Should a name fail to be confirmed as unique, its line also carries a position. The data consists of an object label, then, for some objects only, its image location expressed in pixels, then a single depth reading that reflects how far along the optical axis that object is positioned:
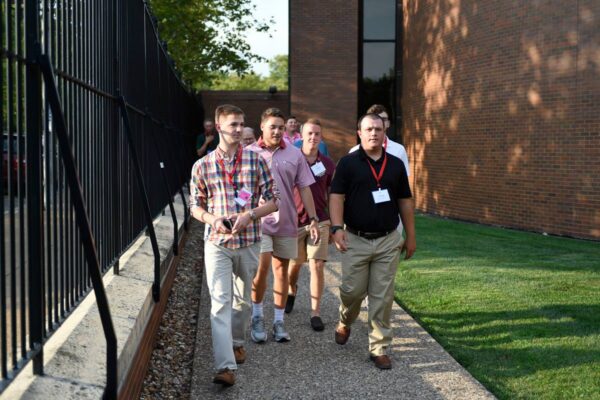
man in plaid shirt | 5.07
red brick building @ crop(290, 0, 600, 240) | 14.04
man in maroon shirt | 6.86
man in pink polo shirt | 6.36
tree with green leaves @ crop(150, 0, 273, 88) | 24.12
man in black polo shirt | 5.71
